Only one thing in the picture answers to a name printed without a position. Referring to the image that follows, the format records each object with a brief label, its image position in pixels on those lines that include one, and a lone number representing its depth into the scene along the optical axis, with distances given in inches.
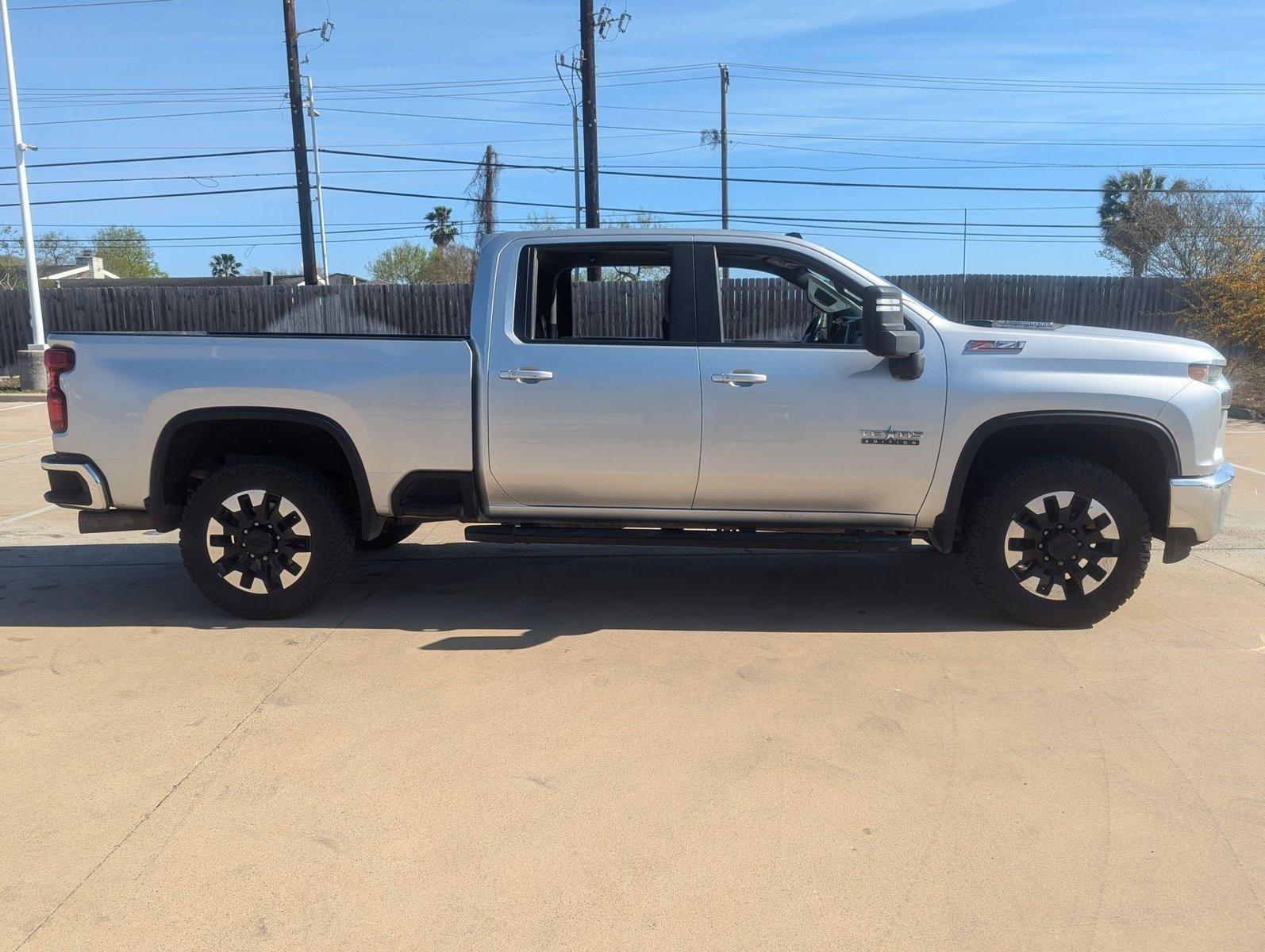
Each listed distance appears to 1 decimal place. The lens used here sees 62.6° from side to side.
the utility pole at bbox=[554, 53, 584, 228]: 1437.0
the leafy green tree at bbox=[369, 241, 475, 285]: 2169.0
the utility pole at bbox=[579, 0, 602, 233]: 793.6
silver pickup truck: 197.5
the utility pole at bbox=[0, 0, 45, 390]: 730.0
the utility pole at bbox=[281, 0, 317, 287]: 871.7
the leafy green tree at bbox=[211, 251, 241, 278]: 3230.8
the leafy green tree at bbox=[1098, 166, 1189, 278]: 1171.9
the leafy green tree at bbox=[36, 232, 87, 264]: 2748.5
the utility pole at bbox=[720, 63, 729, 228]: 1392.7
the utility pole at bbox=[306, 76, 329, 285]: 1703.2
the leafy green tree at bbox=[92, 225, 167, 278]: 3004.4
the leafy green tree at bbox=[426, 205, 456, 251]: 2464.3
